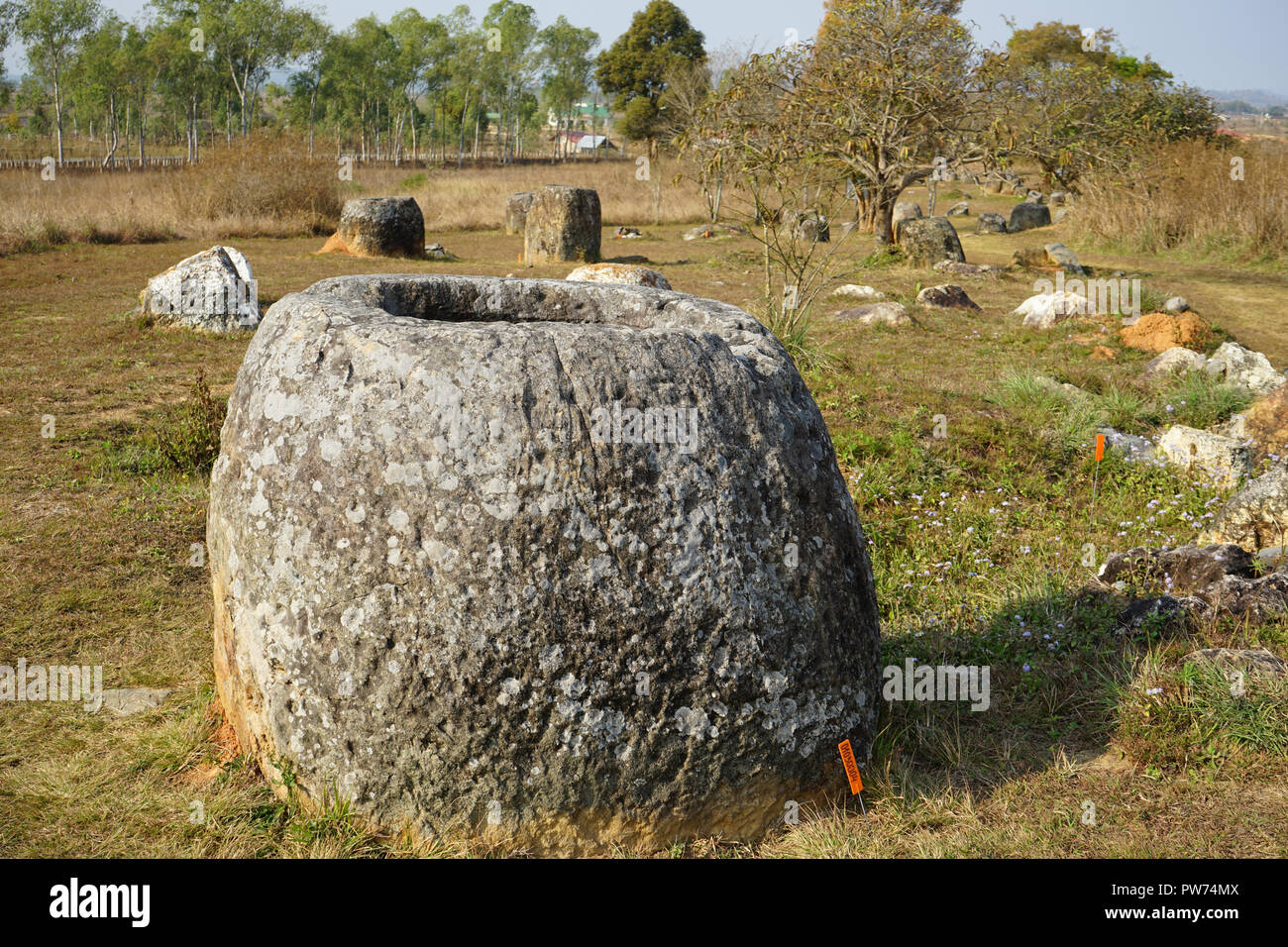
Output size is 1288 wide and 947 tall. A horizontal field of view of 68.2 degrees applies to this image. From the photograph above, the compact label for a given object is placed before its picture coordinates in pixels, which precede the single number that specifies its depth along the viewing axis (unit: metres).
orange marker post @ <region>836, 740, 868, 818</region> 2.95
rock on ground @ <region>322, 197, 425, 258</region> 17.44
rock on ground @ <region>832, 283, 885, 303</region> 13.87
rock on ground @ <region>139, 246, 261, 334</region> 10.89
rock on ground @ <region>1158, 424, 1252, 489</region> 6.55
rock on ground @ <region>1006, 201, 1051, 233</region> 24.77
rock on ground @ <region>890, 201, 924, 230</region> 27.15
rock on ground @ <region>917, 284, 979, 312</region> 13.46
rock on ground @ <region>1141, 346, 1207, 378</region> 9.23
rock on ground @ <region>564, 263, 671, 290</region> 9.69
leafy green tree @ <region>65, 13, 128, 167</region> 41.44
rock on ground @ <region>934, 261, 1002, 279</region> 16.50
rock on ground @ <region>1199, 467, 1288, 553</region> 5.35
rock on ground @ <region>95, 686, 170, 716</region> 3.75
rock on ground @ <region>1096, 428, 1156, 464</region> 6.95
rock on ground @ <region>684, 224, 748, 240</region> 23.19
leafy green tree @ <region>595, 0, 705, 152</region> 49.62
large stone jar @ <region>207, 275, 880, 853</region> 2.61
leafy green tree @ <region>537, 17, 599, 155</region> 61.53
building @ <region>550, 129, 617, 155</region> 76.53
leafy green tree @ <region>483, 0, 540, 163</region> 53.00
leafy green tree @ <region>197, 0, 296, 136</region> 45.22
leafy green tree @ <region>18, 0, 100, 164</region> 38.75
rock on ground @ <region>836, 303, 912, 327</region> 12.05
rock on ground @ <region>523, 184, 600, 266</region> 17.91
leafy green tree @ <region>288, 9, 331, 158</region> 47.78
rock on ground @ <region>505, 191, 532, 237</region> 22.38
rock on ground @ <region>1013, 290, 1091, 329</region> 12.12
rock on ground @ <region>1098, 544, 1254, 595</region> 4.57
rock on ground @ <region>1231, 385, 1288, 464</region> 6.91
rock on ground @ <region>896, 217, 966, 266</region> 17.19
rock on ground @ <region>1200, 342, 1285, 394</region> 8.62
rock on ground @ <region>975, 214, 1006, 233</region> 24.69
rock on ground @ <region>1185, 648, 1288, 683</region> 3.54
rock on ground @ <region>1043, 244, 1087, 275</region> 16.76
